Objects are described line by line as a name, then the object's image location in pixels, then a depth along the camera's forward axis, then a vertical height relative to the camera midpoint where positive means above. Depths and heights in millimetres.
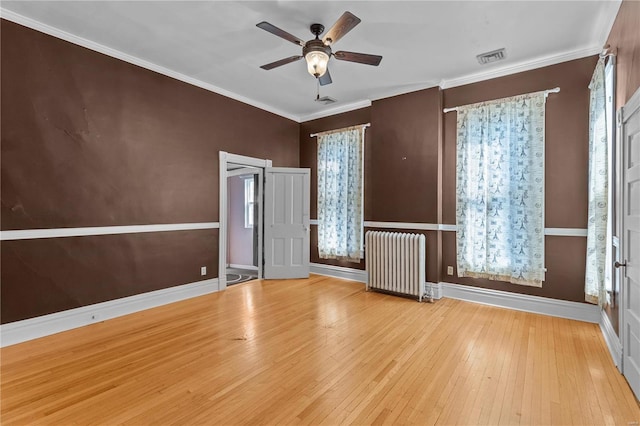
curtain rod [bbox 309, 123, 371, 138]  5216 +1528
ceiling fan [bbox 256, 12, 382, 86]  2639 +1506
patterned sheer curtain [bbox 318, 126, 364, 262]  5316 +341
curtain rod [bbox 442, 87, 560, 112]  3615 +1474
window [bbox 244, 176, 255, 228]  6844 +258
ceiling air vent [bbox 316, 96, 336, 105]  4693 +1838
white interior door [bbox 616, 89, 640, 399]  2094 -199
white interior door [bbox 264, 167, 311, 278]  5516 -206
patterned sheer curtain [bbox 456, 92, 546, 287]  3707 +313
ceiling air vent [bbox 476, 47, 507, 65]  3506 +1864
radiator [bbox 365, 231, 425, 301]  4305 -722
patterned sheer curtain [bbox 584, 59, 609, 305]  2918 +225
